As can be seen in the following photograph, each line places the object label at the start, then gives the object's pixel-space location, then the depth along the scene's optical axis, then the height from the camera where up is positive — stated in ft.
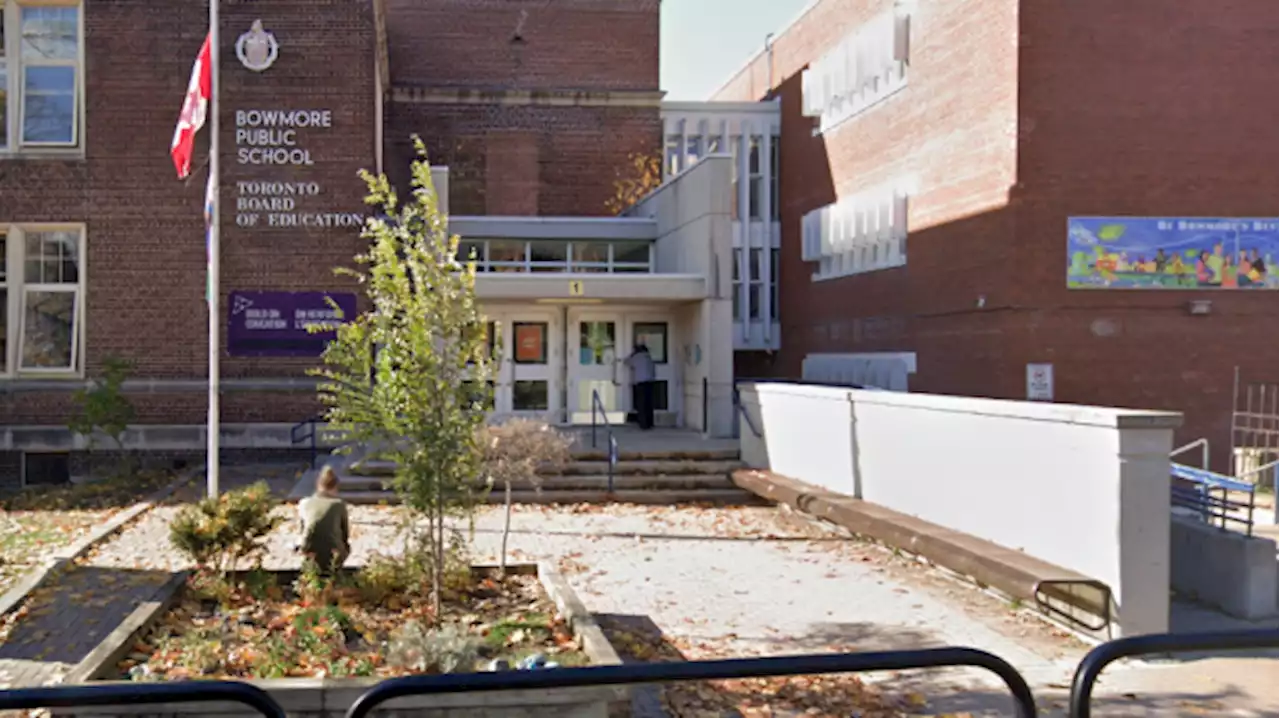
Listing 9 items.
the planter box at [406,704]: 20.11 -5.95
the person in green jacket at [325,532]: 31.53 -4.68
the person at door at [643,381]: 72.69 -1.29
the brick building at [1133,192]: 68.28 +10.03
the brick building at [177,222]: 67.97 +7.69
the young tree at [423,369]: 28.07 -0.26
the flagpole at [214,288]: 46.55 +2.69
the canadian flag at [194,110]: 48.19 +10.06
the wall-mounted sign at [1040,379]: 67.92 -0.86
